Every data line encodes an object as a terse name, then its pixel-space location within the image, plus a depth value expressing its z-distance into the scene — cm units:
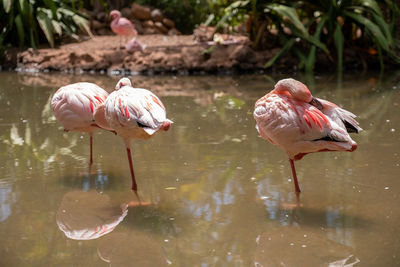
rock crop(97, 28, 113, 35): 1285
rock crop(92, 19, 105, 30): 1284
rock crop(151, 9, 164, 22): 1303
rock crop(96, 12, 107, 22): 1319
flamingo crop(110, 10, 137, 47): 990
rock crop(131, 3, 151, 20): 1299
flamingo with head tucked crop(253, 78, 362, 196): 308
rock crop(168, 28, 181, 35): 1273
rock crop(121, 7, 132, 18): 1313
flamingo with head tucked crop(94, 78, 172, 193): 322
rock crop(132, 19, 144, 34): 1266
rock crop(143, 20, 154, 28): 1280
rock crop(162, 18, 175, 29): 1305
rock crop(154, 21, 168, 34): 1286
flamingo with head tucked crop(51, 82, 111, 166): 379
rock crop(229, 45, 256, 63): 912
